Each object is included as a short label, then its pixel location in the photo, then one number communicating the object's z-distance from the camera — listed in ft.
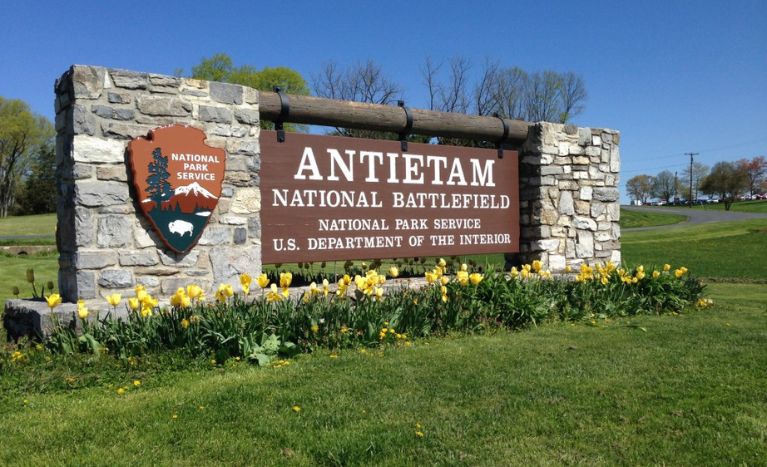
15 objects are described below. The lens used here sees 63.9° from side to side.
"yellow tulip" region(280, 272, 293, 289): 18.30
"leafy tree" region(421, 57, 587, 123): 114.42
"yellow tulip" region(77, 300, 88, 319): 16.22
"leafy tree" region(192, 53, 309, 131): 156.97
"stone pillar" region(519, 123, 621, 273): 30.12
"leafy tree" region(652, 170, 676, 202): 368.48
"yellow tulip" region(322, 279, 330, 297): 18.89
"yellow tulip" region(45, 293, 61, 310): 16.80
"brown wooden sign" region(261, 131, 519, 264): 23.67
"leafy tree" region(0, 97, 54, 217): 174.40
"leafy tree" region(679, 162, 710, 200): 323.57
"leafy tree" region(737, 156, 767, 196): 294.25
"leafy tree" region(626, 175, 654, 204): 396.69
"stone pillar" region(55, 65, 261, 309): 19.02
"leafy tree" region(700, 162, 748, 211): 228.43
